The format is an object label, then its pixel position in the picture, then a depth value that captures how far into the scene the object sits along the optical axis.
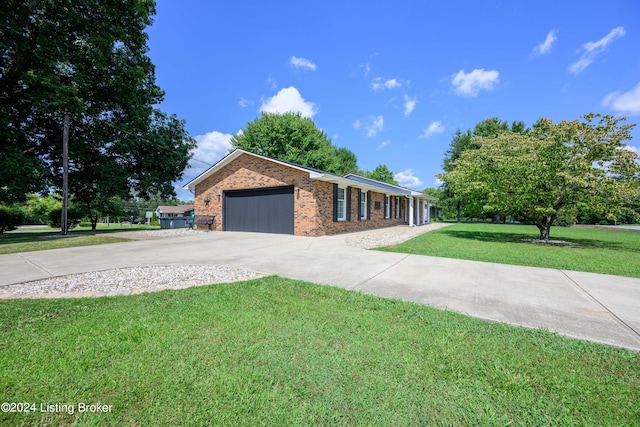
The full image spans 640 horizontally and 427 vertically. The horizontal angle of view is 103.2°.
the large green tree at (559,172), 8.98
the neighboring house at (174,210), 55.38
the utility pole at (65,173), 11.41
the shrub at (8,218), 16.28
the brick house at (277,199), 12.05
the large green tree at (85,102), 11.74
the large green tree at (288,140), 27.67
